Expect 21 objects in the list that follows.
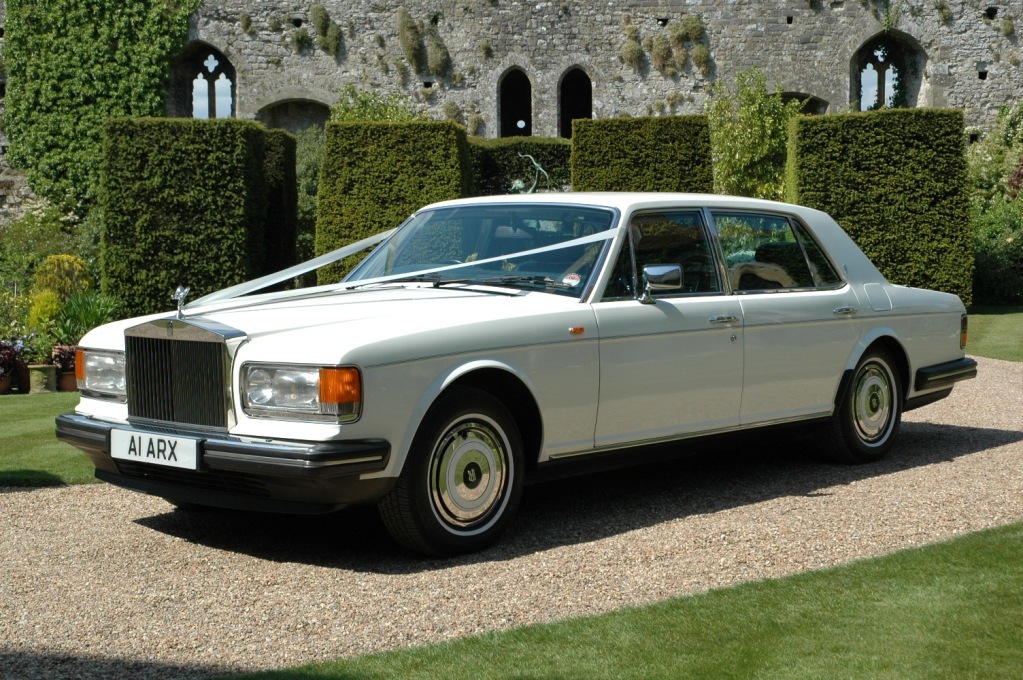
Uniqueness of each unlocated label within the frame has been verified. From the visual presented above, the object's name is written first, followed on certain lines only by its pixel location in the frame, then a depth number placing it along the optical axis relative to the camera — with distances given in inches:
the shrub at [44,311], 492.7
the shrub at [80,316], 495.5
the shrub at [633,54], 1136.8
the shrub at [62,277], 585.0
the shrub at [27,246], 663.1
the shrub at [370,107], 1058.1
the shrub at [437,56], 1131.9
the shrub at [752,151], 925.8
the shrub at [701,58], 1137.4
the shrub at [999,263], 794.2
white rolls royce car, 189.0
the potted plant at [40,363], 454.0
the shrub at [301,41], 1131.9
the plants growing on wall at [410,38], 1131.9
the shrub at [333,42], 1133.1
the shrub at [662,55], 1141.7
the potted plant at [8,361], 451.2
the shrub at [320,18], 1130.0
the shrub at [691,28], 1140.5
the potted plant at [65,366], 460.4
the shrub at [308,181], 847.7
